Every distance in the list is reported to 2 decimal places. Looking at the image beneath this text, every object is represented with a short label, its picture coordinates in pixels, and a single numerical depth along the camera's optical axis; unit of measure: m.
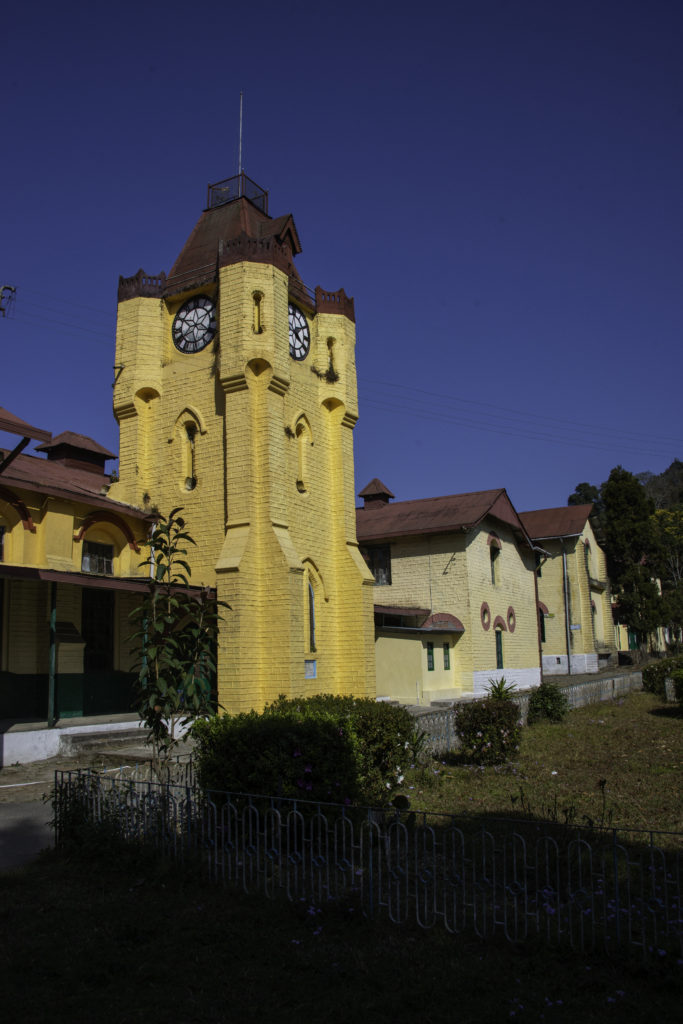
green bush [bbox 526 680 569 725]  19.17
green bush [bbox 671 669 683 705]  20.20
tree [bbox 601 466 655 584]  41.84
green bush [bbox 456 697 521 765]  13.39
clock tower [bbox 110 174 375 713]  18.30
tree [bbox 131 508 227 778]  8.37
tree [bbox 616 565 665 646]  40.75
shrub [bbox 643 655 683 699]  24.19
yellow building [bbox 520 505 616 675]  39.00
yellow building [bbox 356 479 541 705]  25.58
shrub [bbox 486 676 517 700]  14.62
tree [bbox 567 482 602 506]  76.25
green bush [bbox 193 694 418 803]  8.33
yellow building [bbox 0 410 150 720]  17.20
